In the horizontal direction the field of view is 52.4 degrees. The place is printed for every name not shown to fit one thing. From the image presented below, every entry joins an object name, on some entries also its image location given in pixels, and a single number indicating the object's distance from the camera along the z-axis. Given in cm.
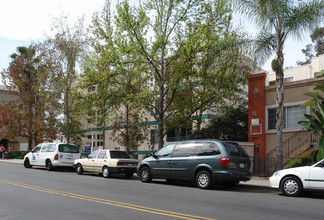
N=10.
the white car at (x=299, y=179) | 1044
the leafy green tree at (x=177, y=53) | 1897
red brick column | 1939
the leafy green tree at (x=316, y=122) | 1467
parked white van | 2081
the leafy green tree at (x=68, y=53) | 2948
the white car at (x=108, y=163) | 1691
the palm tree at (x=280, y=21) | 1484
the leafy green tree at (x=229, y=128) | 2314
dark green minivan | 1235
